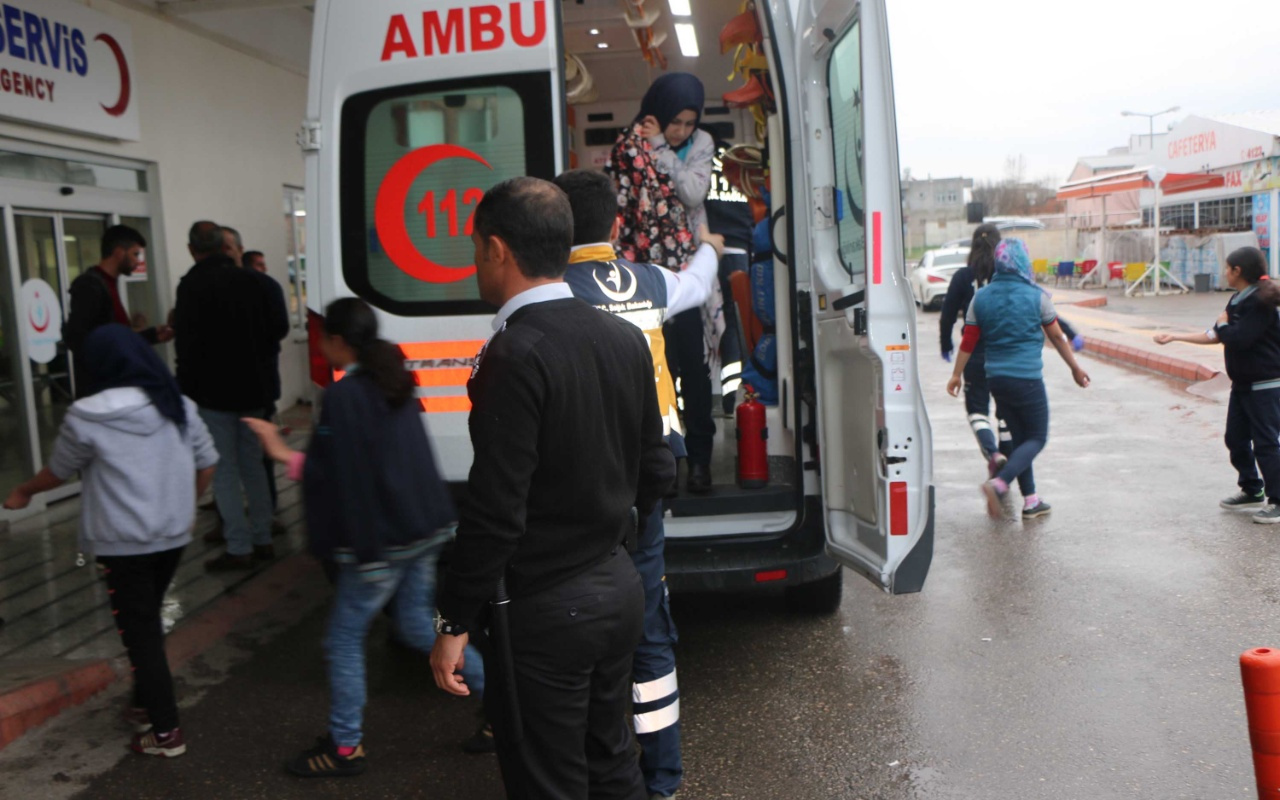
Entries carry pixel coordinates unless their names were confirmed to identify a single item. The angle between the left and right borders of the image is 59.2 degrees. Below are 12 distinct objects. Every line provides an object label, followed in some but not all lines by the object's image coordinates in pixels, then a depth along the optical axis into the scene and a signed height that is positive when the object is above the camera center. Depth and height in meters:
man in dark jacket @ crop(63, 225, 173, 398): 5.58 +0.15
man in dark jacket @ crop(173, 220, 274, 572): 6.20 -0.29
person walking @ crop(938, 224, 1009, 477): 7.59 -0.79
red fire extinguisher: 4.96 -0.76
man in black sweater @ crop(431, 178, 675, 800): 2.38 -0.47
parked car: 26.84 -0.33
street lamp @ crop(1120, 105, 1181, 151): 53.31 +6.29
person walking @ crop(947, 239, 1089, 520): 6.77 -0.55
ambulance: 4.04 +0.18
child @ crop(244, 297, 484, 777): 3.57 -0.60
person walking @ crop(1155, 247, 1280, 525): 6.48 -0.67
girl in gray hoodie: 3.81 -0.58
